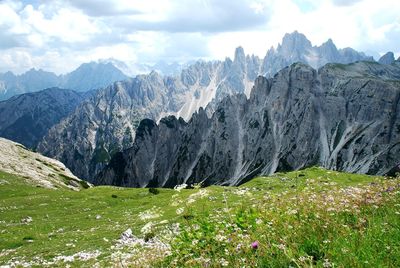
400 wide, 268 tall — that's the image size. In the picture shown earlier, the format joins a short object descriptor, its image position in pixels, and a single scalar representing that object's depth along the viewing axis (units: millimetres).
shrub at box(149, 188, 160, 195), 68381
